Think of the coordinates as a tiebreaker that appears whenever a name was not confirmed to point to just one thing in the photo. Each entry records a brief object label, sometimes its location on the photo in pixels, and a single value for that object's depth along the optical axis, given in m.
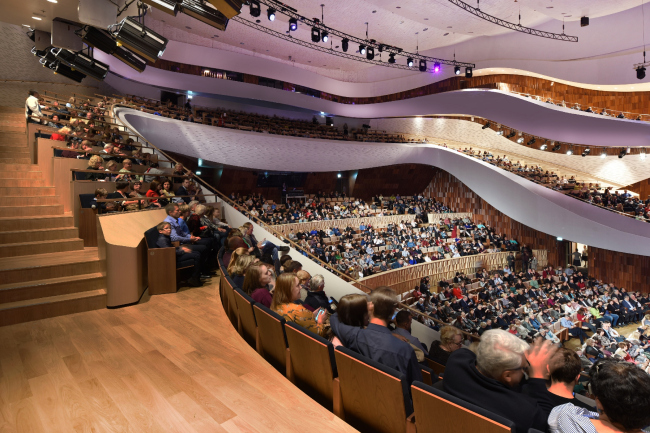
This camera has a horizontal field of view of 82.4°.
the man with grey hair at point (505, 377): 1.16
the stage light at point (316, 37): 8.36
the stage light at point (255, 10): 6.91
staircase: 2.58
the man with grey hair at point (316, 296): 2.76
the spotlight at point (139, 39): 4.37
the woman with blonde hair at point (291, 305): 2.00
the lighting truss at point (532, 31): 8.62
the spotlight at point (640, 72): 8.43
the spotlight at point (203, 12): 3.63
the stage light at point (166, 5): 3.58
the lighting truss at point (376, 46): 7.73
